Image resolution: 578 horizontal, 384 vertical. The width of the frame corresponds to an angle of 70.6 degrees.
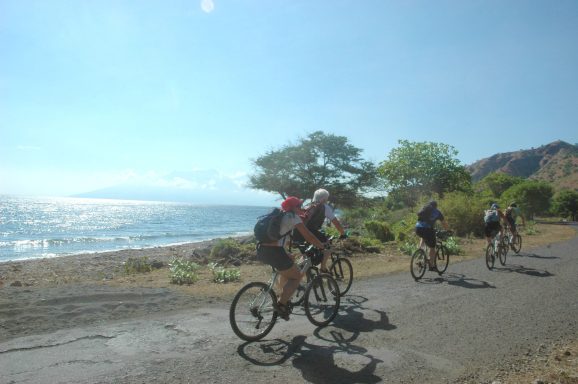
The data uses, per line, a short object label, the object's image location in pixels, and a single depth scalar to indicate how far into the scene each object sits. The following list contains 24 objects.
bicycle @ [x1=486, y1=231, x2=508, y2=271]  12.63
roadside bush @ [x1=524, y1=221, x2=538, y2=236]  25.46
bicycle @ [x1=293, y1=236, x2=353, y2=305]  8.95
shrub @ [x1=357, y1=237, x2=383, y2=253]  16.89
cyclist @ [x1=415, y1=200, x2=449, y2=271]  10.71
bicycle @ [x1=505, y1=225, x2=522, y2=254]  15.81
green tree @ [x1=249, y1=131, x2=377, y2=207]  36.12
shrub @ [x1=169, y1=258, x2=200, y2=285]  10.68
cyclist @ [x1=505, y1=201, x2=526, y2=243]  16.02
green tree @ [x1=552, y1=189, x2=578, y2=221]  55.34
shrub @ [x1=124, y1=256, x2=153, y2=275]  14.33
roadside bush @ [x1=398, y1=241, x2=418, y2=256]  16.33
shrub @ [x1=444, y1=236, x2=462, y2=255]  16.34
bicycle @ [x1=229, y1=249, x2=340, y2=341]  5.73
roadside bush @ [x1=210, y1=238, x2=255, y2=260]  15.40
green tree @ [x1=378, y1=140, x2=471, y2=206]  44.28
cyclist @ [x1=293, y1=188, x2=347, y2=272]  8.07
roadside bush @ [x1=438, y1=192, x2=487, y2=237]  24.38
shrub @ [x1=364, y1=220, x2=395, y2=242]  22.05
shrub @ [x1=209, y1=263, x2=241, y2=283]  10.82
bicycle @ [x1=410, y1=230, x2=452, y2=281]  10.79
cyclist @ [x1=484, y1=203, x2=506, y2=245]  13.54
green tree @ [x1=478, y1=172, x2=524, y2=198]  68.81
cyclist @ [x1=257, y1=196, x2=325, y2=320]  5.77
